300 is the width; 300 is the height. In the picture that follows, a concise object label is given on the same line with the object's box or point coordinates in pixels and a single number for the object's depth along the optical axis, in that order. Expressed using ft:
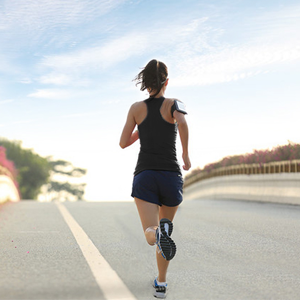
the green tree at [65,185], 346.74
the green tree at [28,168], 280.10
